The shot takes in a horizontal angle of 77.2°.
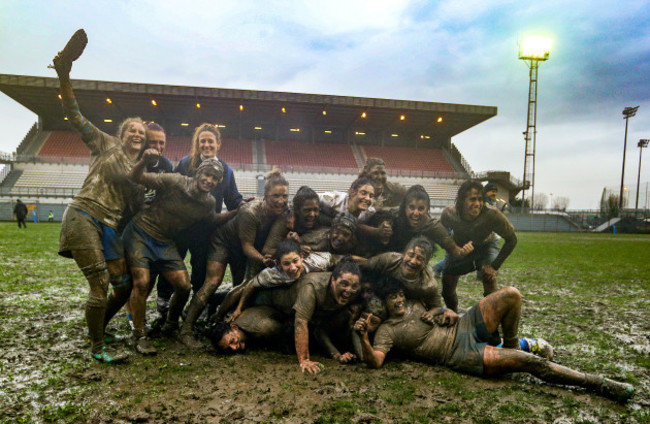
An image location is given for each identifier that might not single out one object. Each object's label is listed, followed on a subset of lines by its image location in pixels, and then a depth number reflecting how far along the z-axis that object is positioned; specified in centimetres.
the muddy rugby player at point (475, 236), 510
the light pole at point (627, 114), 4379
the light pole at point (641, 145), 4460
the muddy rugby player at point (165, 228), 416
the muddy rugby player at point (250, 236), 454
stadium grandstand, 3256
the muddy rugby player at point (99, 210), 375
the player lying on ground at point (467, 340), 331
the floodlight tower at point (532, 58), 3653
